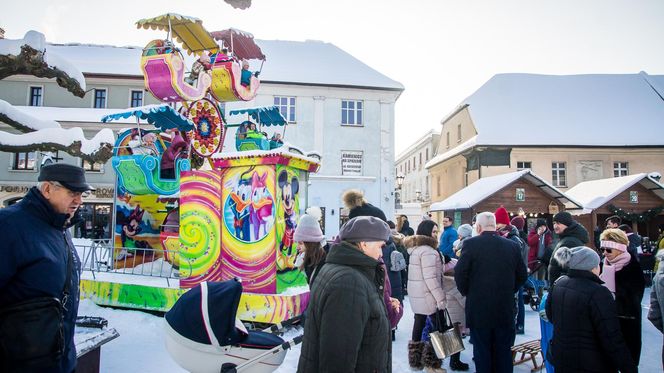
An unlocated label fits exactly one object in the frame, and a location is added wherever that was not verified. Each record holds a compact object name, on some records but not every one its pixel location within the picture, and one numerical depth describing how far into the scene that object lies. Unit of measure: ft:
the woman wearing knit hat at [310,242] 14.74
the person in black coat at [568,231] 17.51
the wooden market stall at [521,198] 53.72
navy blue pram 12.09
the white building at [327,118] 79.71
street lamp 69.70
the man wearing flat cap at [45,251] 8.34
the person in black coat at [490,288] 15.17
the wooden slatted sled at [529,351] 18.20
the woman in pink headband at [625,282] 13.93
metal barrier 29.43
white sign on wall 80.79
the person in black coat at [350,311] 7.79
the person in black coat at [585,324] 11.11
